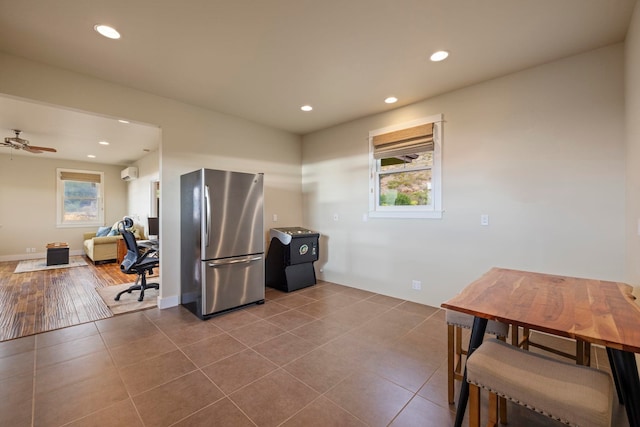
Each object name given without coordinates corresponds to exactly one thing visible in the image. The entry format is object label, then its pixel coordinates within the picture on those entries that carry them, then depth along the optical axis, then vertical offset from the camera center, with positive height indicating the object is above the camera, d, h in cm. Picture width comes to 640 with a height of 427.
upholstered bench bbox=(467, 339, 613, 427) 101 -69
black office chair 388 -70
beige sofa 638 -83
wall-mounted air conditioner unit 754 +113
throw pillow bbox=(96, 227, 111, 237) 729 -48
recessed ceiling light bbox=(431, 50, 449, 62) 248 +146
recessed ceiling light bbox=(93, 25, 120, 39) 212 +144
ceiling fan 500 +131
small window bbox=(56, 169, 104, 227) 757 +45
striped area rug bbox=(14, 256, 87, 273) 580 -118
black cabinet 418 -72
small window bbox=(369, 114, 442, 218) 342 +59
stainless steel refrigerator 315 -34
